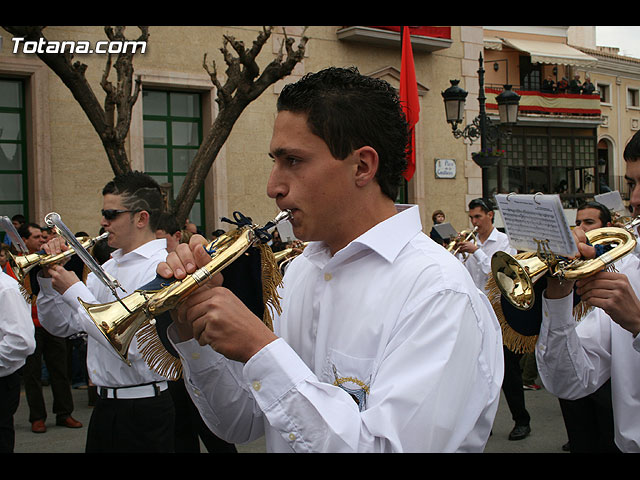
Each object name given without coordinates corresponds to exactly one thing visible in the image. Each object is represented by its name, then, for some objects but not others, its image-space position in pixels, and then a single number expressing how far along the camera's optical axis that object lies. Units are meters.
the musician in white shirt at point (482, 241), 7.68
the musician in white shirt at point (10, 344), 4.22
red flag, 9.02
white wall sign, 16.86
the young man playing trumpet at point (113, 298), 3.90
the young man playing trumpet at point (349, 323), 1.52
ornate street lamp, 11.51
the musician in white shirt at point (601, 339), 2.23
